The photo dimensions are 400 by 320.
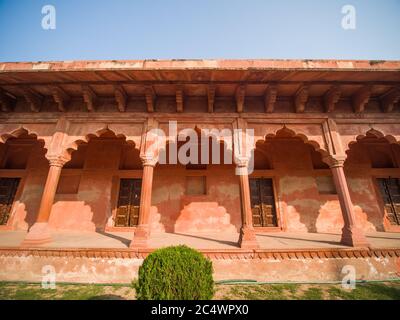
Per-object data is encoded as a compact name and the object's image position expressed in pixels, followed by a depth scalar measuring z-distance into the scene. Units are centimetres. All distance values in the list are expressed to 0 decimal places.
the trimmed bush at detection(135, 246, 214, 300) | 247
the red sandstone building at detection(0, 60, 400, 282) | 455
